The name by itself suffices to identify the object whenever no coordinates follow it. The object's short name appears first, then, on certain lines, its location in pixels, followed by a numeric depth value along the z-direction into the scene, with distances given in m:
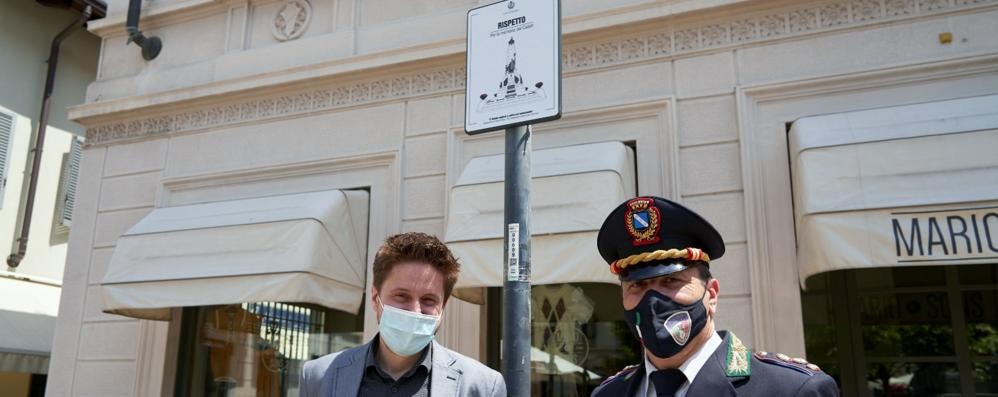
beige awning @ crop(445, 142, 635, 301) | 6.01
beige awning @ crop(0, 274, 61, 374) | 10.23
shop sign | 5.03
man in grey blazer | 2.99
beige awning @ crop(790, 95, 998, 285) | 5.11
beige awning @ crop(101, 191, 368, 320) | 6.87
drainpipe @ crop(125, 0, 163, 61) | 9.04
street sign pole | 2.98
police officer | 2.25
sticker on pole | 3.09
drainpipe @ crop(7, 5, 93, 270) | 11.30
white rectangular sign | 3.18
